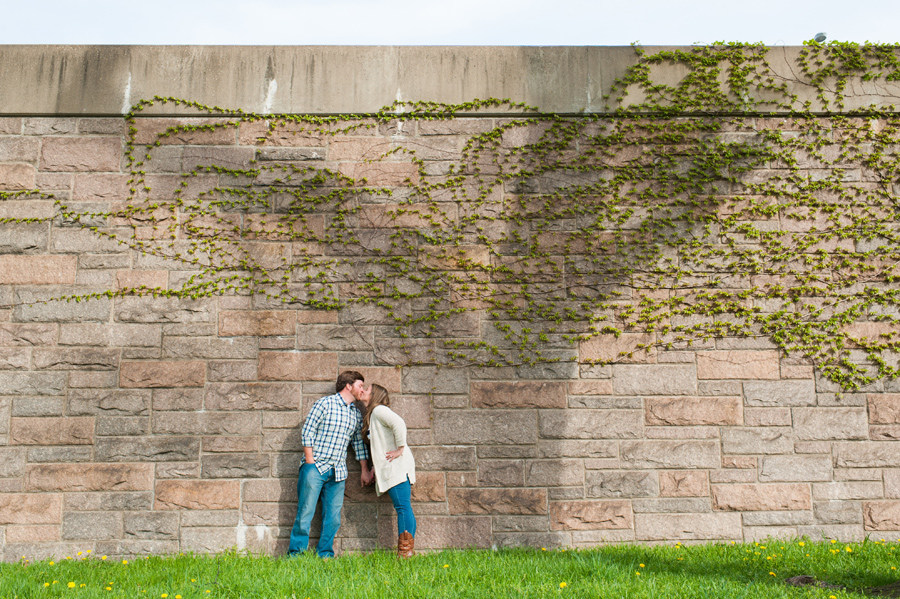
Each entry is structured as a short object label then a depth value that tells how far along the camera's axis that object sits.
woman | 4.84
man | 4.88
